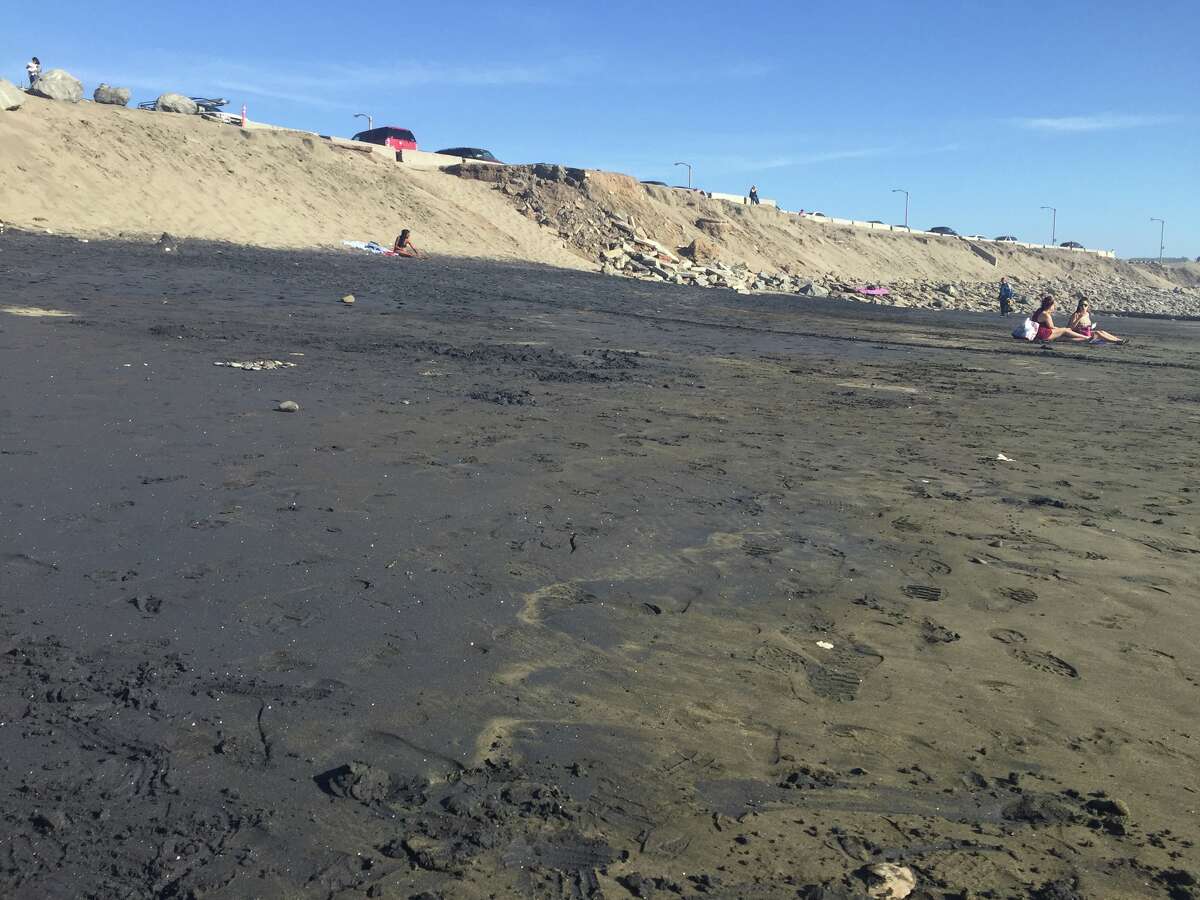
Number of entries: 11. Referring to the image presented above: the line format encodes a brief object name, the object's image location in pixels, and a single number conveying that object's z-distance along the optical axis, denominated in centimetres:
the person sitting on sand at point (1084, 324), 2116
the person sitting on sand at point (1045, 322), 2014
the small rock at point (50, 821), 273
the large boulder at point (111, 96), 3378
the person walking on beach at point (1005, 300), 3650
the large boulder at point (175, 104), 3625
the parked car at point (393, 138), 5041
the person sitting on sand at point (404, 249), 2797
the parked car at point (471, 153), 5153
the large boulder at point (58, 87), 3161
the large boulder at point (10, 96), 2839
